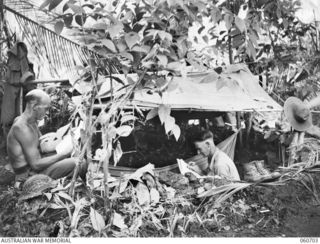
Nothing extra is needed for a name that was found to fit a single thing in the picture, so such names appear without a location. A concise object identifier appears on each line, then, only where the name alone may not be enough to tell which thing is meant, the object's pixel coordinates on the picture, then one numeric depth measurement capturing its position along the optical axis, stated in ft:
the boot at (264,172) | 10.29
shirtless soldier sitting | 9.82
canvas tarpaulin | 9.92
